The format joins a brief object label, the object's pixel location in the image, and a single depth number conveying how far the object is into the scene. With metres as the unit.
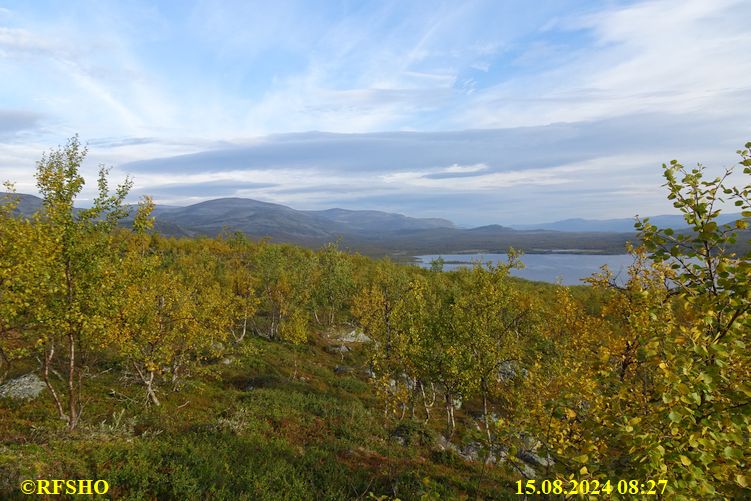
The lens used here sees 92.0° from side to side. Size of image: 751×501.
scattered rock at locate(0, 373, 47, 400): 22.70
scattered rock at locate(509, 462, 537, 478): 6.31
